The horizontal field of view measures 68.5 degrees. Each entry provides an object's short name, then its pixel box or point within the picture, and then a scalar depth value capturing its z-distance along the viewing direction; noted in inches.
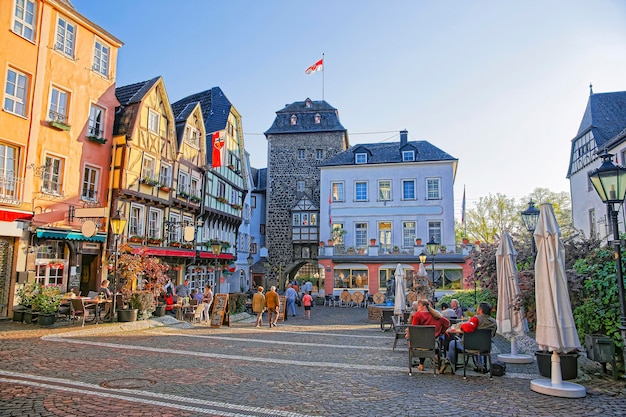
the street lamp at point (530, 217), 463.5
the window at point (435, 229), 1416.1
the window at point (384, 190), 1473.9
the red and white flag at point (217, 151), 1106.7
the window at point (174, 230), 966.4
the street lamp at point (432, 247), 747.4
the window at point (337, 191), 1504.7
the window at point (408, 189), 1456.7
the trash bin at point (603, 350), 299.7
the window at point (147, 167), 861.4
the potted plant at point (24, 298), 579.2
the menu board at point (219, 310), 654.2
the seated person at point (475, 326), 336.2
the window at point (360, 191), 1489.9
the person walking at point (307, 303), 853.8
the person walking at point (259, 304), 679.1
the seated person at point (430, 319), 362.9
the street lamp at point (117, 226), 576.7
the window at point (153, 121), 888.8
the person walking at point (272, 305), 677.9
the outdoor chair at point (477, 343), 332.8
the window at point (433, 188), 1437.0
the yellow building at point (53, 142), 609.9
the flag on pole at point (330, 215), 1491.5
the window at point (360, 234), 1464.4
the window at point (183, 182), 1006.1
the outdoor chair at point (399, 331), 435.5
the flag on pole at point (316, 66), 1621.2
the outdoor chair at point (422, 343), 335.3
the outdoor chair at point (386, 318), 650.5
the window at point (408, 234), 1428.4
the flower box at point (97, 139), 745.6
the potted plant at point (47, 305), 556.1
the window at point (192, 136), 1054.4
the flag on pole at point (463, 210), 1333.7
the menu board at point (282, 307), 799.1
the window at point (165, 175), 936.9
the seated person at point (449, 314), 480.0
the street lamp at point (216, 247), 801.6
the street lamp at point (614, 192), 269.0
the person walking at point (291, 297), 896.3
